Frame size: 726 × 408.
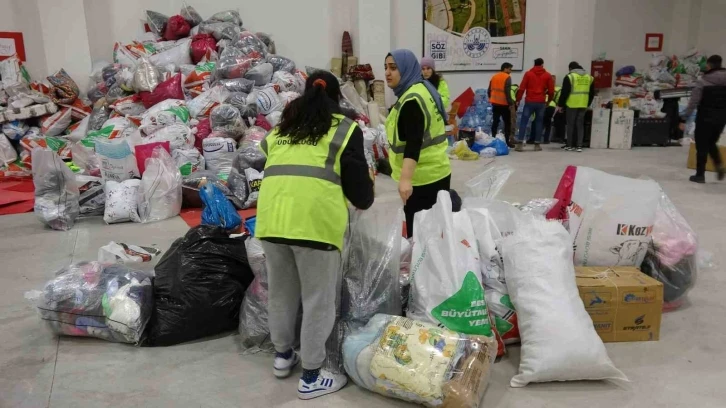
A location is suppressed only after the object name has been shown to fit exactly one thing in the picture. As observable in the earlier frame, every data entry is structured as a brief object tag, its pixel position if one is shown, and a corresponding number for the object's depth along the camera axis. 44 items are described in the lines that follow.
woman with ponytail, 1.91
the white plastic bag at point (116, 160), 4.69
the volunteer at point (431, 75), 4.32
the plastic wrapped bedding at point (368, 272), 2.30
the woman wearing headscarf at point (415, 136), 2.53
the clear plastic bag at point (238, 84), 6.57
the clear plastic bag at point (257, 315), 2.43
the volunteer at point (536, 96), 8.08
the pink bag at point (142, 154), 4.79
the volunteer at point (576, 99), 7.93
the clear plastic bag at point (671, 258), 2.66
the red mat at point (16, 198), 4.89
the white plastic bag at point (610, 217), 2.58
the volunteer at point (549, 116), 8.86
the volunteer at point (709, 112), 5.47
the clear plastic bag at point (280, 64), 7.42
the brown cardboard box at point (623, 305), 2.40
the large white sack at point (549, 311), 2.07
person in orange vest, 8.10
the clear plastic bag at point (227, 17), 8.08
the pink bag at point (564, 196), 2.71
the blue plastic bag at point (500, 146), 7.93
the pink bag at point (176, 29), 7.82
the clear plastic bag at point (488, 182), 2.97
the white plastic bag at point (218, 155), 5.33
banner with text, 9.41
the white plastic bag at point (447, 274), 2.16
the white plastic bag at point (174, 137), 5.29
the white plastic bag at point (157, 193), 4.45
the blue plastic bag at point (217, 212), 2.74
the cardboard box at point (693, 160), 6.28
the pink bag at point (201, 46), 7.51
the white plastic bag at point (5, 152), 6.32
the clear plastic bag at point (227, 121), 5.79
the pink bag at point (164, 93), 6.31
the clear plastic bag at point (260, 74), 6.84
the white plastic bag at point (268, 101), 6.23
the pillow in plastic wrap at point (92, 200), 4.64
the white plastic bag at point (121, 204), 4.40
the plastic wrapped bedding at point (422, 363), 1.91
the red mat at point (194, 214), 4.39
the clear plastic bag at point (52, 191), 4.24
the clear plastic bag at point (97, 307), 2.43
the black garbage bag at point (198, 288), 2.47
